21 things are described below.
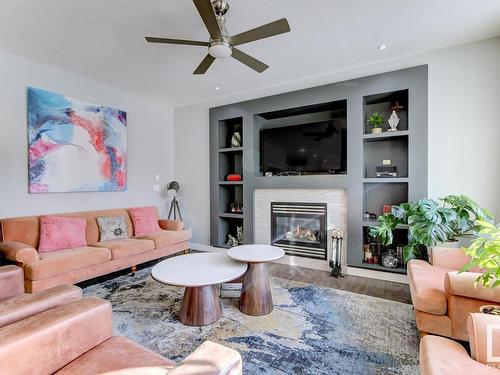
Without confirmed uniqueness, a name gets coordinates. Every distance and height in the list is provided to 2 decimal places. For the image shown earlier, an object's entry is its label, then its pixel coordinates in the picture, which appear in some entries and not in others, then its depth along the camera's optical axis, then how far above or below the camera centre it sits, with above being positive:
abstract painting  3.31 +0.58
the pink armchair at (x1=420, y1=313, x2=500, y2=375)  1.06 -0.75
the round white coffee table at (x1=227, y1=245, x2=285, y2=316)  2.42 -0.95
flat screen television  3.76 +0.56
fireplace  3.86 -0.68
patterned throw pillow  3.64 -0.61
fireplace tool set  3.49 -0.94
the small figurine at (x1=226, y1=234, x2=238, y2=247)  4.68 -1.01
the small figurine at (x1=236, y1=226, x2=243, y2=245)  4.62 -0.89
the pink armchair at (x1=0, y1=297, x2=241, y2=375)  0.95 -0.66
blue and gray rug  1.76 -1.19
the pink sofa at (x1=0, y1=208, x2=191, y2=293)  2.58 -0.78
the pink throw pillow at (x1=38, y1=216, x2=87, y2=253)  3.02 -0.57
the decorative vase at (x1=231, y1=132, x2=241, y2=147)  4.61 +0.80
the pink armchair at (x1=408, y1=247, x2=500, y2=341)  1.66 -0.79
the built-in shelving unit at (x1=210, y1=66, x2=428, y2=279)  3.15 +0.53
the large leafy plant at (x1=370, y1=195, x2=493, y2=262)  2.50 -0.36
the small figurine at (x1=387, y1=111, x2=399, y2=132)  3.38 +0.82
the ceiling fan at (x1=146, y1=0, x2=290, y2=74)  1.91 +1.20
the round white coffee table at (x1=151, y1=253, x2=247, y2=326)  2.11 -0.77
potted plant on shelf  3.45 +0.84
